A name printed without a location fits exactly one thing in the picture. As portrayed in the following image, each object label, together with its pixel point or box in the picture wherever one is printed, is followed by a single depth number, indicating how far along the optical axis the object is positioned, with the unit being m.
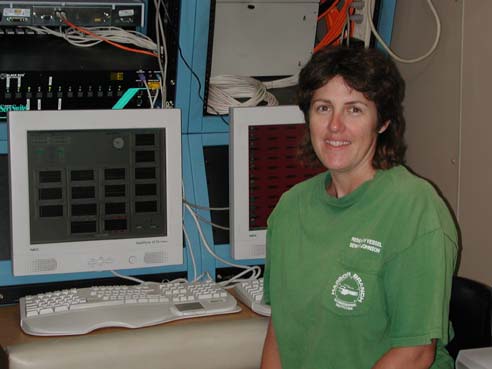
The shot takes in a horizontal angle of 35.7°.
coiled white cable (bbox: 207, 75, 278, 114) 2.33
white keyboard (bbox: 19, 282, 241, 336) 1.84
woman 1.46
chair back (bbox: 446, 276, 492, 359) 1.65
